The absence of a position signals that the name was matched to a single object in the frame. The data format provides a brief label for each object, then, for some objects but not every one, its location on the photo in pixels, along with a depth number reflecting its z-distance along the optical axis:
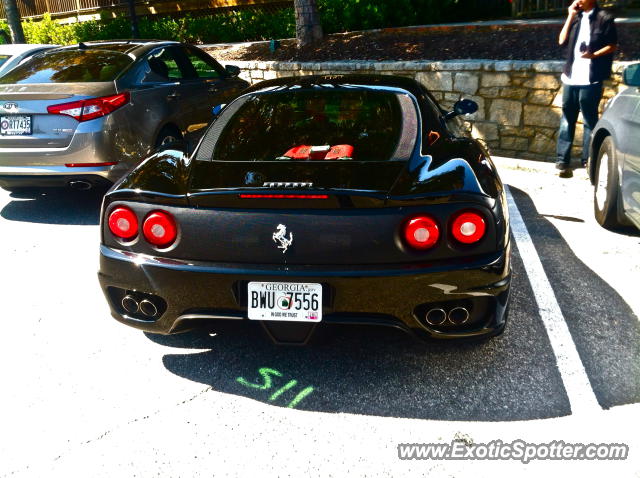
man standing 6.73
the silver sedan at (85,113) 5.68
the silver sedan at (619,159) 4.64
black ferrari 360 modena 2.82
